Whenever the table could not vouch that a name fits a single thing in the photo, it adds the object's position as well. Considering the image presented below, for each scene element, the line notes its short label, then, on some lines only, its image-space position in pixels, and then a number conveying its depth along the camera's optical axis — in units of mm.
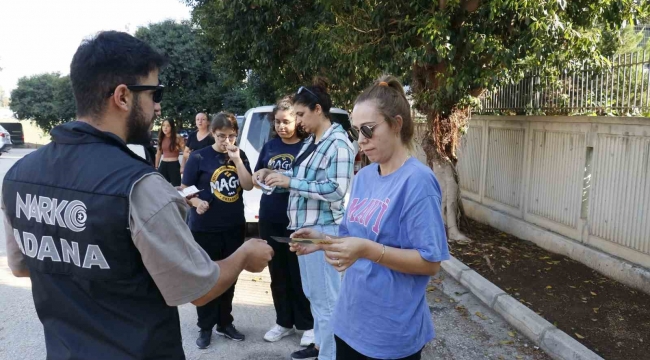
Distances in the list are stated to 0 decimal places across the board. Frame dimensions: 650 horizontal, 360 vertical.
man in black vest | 1512
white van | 7070
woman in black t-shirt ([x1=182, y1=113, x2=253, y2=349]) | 4171
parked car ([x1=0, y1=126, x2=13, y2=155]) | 23748
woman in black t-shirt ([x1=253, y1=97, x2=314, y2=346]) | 4078
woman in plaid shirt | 3475
